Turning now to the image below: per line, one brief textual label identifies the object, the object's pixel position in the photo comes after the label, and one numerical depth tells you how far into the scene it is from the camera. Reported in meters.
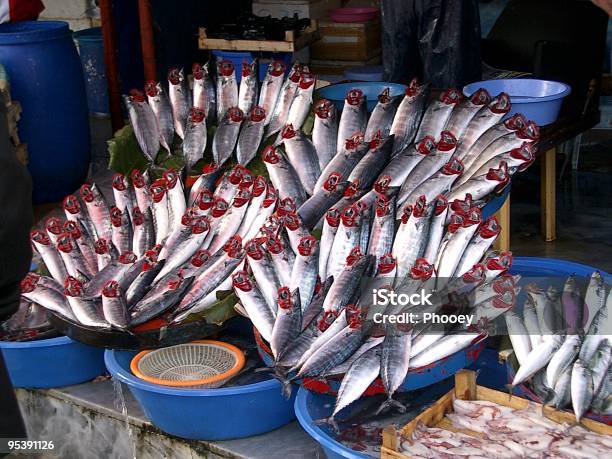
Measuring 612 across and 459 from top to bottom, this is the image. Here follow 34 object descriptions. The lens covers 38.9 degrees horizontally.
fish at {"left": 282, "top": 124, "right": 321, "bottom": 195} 4.11
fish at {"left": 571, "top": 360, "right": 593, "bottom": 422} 2.81
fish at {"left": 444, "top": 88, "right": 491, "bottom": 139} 4.05
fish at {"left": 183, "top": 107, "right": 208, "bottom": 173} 4.65
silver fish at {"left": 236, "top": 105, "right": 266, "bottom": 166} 4.55
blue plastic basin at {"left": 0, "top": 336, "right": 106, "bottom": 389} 3.81
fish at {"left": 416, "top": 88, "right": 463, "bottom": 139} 4.14
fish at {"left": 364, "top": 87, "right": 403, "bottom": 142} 4.31
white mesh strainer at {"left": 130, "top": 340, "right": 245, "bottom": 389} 3.36
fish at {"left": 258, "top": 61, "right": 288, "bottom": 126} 4.79
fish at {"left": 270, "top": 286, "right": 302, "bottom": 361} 3.09
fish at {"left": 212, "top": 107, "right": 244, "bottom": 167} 4.57
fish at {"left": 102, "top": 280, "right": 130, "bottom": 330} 3.44
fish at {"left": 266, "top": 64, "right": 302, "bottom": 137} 4.71
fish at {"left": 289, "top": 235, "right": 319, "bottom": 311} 3.29
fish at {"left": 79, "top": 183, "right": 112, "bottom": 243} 4.18
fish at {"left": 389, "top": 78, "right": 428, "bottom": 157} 4.17
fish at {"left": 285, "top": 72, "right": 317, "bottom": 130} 4.64
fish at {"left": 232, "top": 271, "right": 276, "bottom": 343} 3.23
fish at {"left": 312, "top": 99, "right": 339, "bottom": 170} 4.29
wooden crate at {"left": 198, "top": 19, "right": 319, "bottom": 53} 7.11
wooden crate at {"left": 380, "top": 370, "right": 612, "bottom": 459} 2.71
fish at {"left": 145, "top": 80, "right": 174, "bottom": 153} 4.88
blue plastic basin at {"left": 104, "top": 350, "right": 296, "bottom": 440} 3.20
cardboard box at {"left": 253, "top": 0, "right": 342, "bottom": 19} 8.34
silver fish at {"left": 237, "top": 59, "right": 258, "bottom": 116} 4.88
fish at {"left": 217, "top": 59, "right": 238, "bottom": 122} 4.92
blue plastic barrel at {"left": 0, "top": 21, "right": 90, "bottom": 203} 6.69
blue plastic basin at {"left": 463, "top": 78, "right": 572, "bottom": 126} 4.30
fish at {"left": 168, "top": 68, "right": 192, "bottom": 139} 4.93
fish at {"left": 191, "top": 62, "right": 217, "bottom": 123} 4.95
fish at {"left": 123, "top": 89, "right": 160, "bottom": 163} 4.85
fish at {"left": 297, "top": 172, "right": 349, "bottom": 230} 3.75
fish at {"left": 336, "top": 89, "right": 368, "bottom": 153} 4.32
